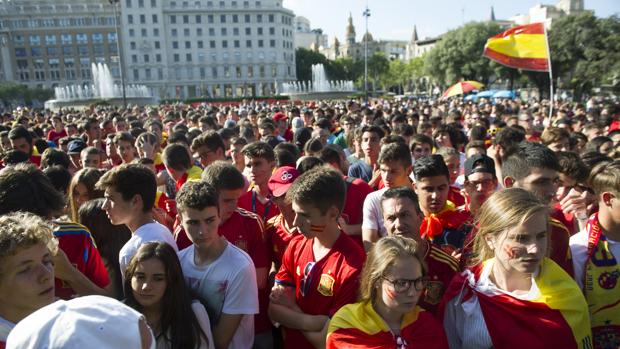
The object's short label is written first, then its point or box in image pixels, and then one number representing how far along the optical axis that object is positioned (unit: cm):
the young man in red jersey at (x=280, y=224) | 377
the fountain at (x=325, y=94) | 4619
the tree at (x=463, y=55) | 5416
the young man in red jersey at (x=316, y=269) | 283
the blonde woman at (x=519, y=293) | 238
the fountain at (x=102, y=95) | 3769
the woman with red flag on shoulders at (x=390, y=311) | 239
